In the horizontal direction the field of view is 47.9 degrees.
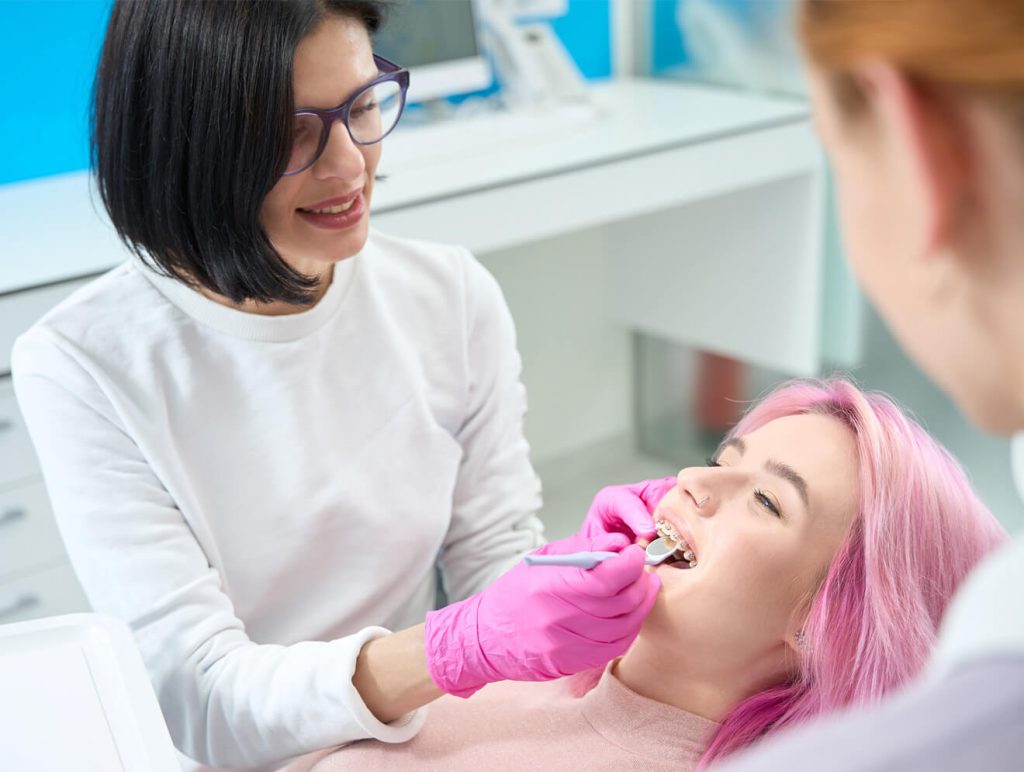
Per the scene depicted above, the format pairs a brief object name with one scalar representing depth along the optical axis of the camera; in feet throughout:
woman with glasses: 3.68
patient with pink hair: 3.59
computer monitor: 8.05
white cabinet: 5.41
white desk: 5.86
